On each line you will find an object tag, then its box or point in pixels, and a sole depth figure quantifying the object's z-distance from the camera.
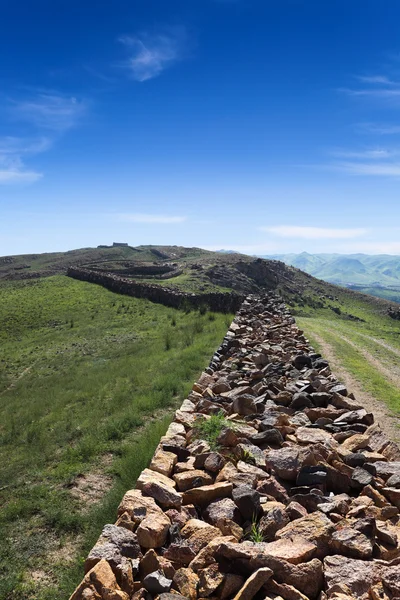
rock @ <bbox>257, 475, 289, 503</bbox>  4.59
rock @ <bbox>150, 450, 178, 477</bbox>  5.09
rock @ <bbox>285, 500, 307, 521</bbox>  4.12
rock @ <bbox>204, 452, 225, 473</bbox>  5.12
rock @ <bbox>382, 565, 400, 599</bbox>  3.07
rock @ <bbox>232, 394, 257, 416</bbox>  7.09
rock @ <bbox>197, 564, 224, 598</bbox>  3.23
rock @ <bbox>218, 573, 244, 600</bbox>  3.22
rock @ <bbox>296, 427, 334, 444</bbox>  5.79
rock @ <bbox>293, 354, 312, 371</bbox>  10.09
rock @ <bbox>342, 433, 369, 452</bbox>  5.67
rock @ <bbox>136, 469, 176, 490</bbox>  4.70
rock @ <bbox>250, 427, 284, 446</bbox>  5.89
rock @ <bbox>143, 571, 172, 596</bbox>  3.30
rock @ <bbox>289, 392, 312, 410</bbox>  7.38
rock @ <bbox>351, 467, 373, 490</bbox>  4.71
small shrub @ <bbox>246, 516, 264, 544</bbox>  3.87
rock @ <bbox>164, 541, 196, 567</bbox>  3.63
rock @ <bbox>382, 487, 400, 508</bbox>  4.45
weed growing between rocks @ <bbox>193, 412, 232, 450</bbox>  5.98
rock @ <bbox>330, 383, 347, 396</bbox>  7.61
